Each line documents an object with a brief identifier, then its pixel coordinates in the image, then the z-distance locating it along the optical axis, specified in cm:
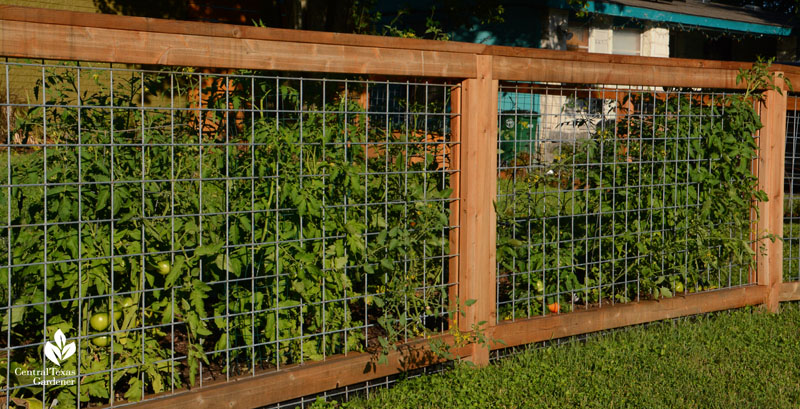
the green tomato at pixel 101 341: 319
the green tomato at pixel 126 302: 317
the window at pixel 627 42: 1698
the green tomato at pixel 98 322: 312
